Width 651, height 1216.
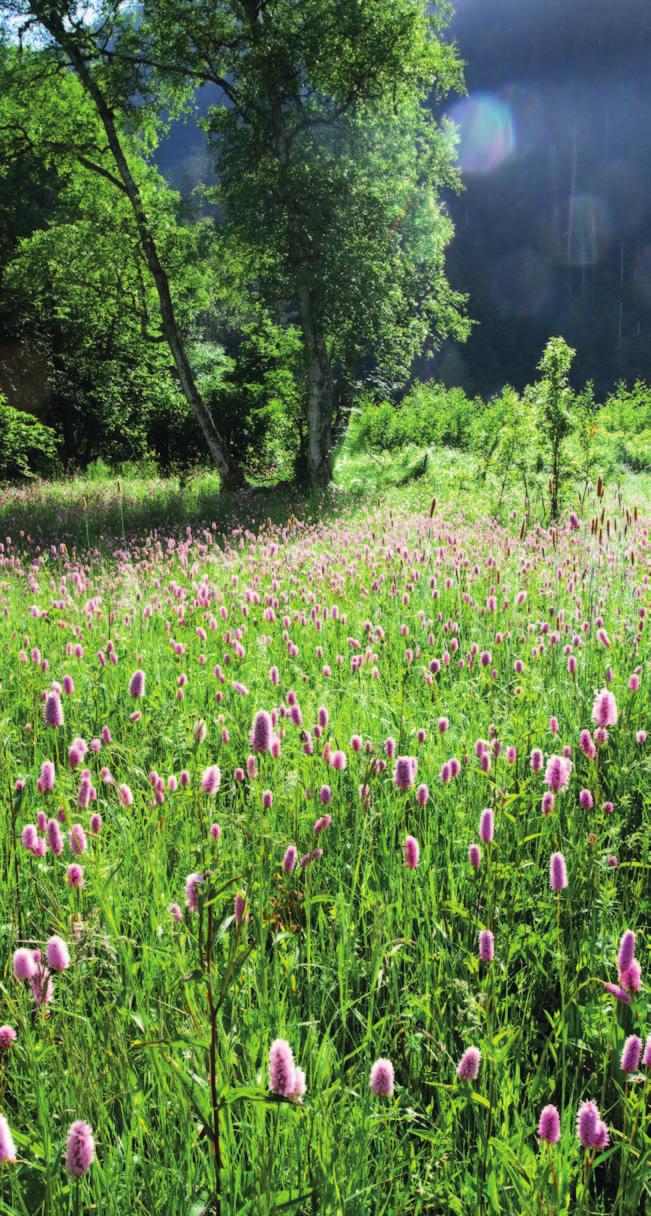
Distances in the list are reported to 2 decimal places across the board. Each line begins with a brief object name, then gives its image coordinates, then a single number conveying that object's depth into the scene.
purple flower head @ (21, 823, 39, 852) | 1.70
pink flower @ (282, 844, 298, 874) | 1.78
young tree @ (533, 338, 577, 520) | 11.27
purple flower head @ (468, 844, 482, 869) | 1.74
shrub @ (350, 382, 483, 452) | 32.53
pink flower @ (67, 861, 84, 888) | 1.72
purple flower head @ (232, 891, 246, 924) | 1.47
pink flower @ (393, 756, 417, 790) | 1.81
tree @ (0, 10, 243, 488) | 16.17
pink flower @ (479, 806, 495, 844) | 1.70
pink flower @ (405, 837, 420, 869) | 1.67
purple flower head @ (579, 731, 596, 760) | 2.06
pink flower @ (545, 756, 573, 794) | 1.80
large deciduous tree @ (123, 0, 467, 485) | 15.54
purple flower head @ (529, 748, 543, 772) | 2.19
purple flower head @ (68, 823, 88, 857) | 1.79
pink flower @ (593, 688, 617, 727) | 1.96
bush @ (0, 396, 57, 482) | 19.48
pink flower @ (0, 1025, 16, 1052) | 1.37
